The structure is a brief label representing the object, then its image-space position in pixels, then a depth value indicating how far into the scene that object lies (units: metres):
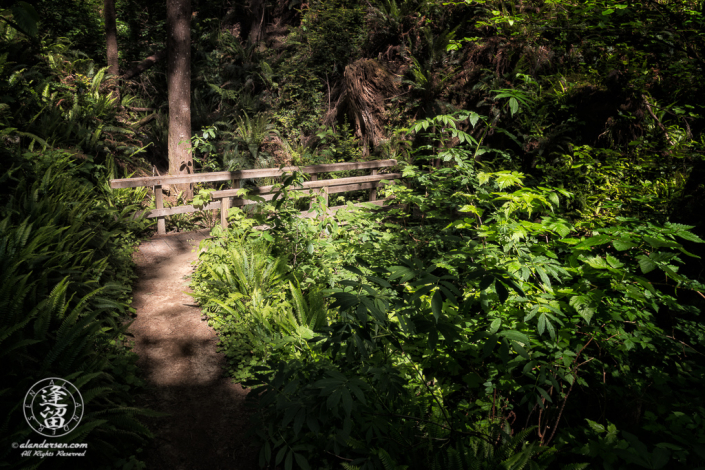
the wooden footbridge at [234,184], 6.45
